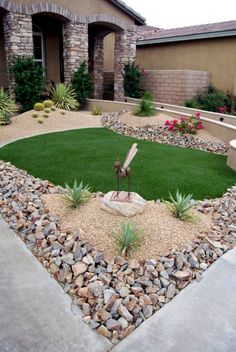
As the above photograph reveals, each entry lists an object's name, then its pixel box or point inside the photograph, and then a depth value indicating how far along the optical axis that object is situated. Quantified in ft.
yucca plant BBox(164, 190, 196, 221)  13.00
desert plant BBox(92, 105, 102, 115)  40.68
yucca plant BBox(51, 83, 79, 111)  40.40
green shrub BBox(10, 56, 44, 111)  37.06
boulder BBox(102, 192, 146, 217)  12.76
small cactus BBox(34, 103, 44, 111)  36.47
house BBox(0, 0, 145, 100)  37.42
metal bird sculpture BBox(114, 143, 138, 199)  12.12
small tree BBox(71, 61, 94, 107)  42.93
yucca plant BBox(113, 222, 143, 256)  10.75
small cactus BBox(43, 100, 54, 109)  37.58
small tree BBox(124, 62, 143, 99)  45.70
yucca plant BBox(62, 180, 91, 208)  13.62
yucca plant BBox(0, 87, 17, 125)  33.14
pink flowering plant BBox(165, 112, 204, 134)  31.17
